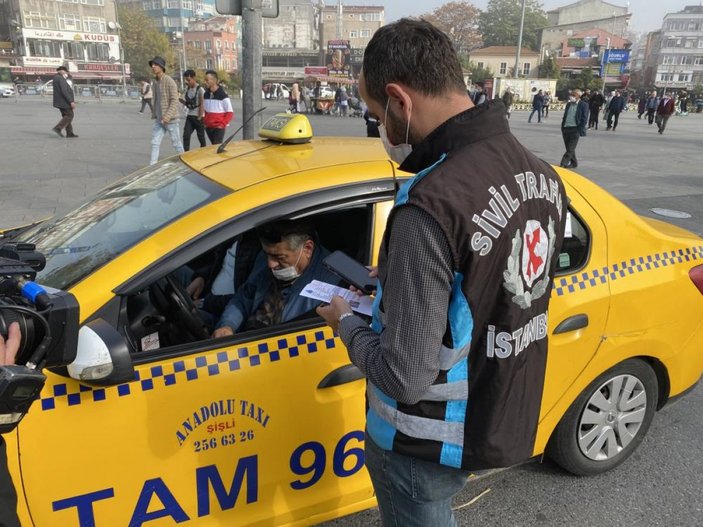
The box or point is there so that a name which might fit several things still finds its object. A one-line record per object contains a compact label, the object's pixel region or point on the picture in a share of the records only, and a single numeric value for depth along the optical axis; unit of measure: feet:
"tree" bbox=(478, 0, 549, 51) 350.23
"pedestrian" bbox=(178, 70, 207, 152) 34.52
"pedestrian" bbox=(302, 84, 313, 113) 96.63
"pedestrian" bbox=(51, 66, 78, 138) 43.55
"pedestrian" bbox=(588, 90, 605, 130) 69.36
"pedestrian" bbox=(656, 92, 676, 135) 72.08
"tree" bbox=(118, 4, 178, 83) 261.24
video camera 3.52
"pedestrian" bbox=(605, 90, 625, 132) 74.49
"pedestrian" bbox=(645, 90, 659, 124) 95.87
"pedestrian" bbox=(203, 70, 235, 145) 31.96
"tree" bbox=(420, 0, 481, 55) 315.37
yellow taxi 5.55
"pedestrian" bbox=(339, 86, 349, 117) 89.35
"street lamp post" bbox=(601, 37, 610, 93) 199.19
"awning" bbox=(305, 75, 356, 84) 162.58
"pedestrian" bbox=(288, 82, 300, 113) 83.97
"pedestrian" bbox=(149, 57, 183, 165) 31.22
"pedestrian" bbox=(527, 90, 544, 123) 89.76
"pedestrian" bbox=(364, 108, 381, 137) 29.07
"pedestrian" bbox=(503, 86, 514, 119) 62.88
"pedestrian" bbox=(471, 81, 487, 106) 53.47
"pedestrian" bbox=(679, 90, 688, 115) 140.87
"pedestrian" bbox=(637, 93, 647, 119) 116.82
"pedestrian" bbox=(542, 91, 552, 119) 111.96
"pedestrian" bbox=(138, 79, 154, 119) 78.52
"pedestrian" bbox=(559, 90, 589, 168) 38.24
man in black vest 3.80
